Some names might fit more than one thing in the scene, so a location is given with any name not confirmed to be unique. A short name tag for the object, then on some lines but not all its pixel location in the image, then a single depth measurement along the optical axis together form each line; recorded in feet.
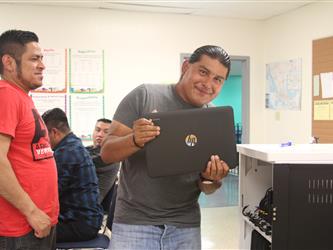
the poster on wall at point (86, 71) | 13.44
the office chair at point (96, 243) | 7.00
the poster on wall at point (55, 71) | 13.17
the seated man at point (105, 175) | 9.73
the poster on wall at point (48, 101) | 13.16
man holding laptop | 4.11
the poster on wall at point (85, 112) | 13.55
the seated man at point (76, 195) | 7.09
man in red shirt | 4.86
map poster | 13.41
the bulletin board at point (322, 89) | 11.87
